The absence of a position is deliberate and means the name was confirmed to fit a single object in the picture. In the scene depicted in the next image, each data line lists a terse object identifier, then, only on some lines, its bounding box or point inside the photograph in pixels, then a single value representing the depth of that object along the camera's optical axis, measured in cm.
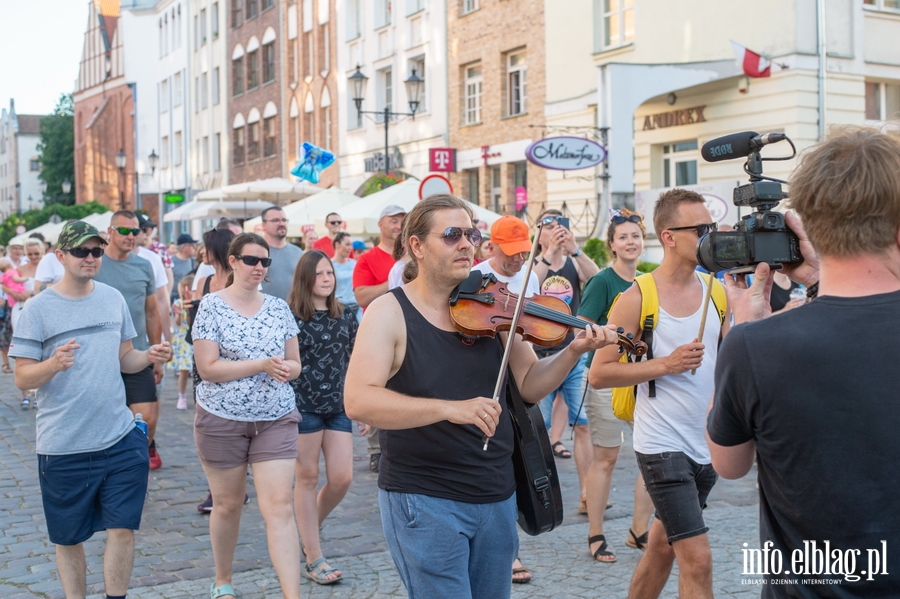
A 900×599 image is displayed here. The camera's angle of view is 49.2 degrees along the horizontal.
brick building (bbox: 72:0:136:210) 6384
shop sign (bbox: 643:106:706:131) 1897
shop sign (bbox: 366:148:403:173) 2864
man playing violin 315
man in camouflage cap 451
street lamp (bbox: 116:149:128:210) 3584
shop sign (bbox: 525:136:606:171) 1831
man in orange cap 603
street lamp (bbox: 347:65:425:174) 1997
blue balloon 1756
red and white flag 1667
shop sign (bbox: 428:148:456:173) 2503
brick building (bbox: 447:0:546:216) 2278
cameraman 211
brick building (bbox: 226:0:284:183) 3781
